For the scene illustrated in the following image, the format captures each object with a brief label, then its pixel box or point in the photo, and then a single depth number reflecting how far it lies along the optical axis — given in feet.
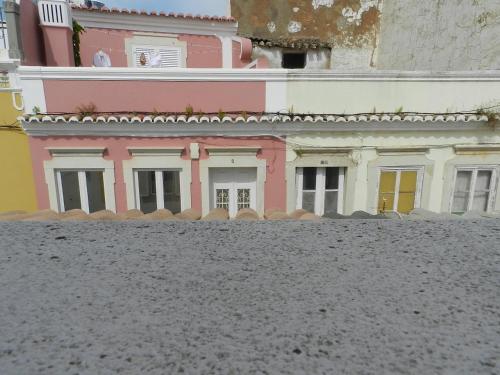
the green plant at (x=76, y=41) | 27.14
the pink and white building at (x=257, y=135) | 22.02
